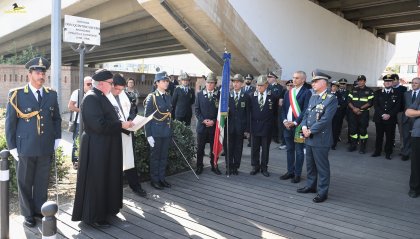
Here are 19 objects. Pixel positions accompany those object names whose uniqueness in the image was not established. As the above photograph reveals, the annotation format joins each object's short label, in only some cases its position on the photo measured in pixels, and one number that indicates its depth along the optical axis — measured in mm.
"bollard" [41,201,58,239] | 2393
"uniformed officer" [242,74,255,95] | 8577
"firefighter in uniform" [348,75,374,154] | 9312
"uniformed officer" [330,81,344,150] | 9820
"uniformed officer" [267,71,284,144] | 8906
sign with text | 5766
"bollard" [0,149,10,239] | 3553
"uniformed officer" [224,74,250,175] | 6824
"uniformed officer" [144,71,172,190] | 5652
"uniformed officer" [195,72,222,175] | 6777
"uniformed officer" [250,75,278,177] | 6777
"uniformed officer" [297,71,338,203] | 5402
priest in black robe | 4086
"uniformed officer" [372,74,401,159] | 8500
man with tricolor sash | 6242
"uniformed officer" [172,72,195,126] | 8688
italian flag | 6594
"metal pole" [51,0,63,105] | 6734
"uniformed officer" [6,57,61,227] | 4125
